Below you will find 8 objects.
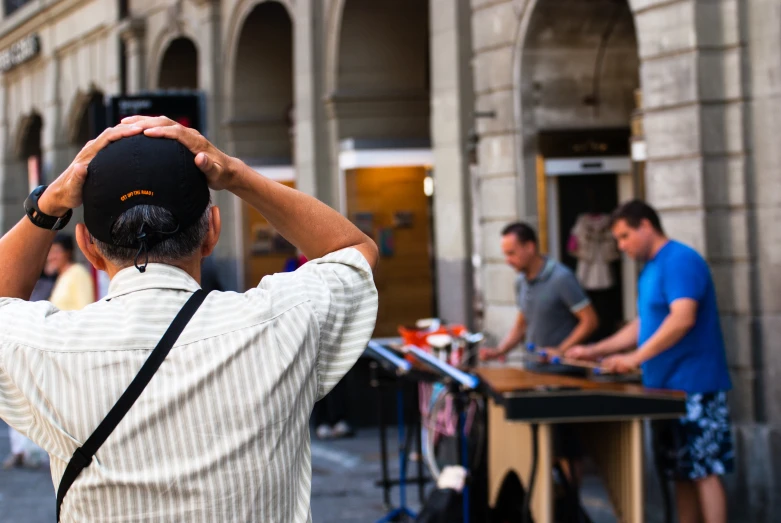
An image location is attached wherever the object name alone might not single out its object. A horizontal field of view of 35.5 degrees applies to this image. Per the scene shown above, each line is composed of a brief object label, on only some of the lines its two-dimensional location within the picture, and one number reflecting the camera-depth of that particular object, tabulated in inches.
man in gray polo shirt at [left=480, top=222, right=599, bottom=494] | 317.1
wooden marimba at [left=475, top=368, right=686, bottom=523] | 235.9
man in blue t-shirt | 252.4
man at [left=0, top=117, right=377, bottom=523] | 85.1
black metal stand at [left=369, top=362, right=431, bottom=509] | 340.2
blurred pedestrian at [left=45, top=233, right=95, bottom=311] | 402.3
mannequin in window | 415.5
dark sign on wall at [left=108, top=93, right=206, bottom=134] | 619.8
